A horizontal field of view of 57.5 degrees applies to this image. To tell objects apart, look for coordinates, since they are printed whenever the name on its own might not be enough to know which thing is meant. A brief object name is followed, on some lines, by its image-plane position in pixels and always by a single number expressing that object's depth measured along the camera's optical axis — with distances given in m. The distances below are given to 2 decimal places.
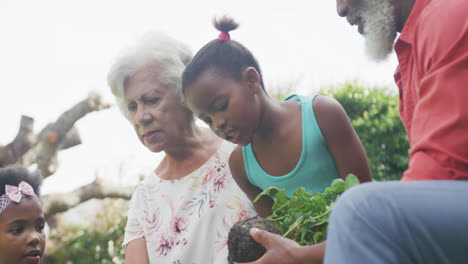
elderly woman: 3.04
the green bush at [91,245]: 7.61
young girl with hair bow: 3.37
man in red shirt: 1.20
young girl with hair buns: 2.51
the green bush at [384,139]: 7.18
